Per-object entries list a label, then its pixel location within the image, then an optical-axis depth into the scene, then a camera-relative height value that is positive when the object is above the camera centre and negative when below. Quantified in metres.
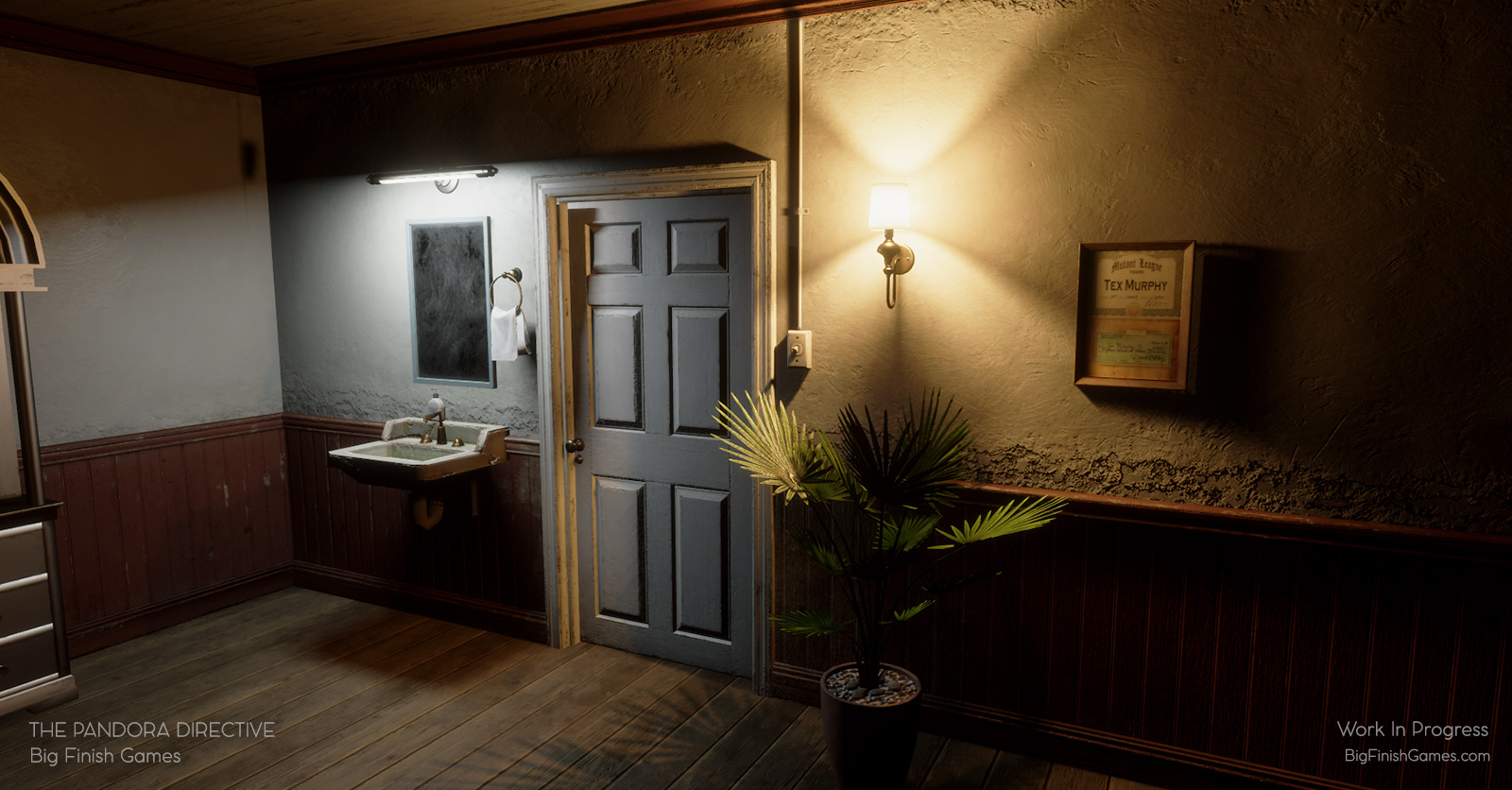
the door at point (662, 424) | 3.31 -0.45
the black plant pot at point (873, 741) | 2.49 -1.25
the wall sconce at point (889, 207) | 2.65 +0.33
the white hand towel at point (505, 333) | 3.54 -0.08
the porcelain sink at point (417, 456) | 3.42 -0.60
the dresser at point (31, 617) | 2.97 -1.07
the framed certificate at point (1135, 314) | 2.50 +0.00
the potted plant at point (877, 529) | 2.47 -0.65
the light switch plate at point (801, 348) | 3.02 -0.12
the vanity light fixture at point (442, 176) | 3.57 +0.59
